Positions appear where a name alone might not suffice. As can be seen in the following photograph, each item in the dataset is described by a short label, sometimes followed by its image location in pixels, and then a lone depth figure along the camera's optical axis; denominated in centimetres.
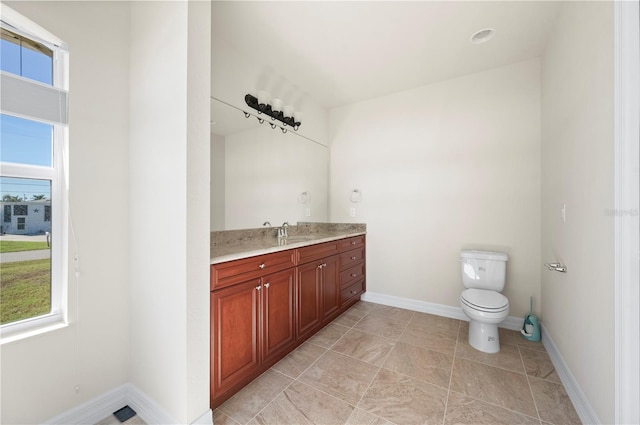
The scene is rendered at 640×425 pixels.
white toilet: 197
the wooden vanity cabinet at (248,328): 144
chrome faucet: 269
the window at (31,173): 120
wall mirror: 208
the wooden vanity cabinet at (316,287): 210
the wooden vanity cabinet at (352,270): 271
